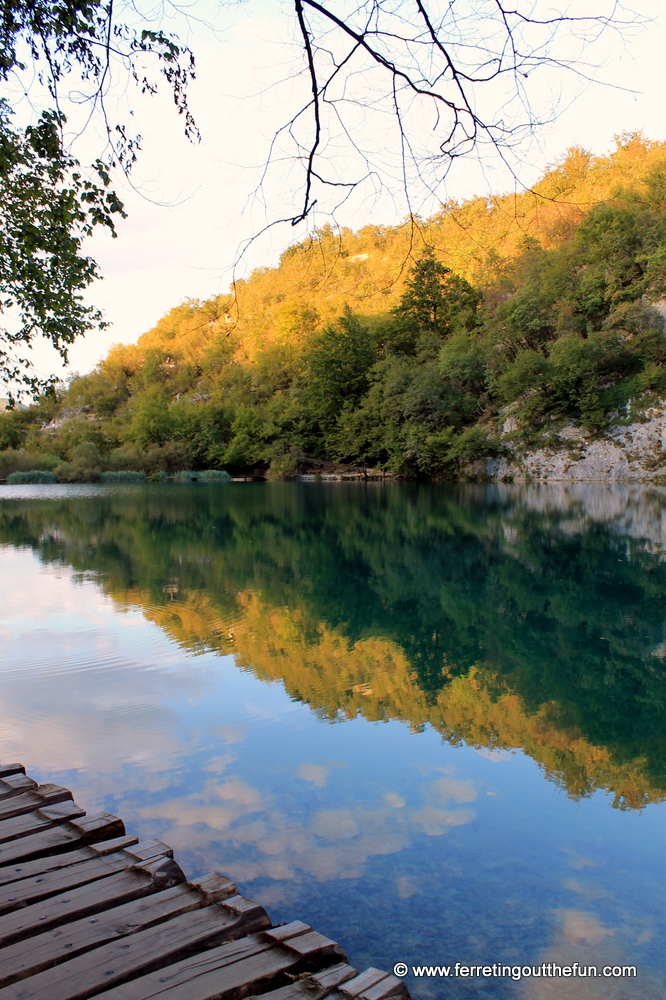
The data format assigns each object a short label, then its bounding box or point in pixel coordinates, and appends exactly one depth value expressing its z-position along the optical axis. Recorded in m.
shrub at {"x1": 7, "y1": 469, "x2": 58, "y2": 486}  50.75
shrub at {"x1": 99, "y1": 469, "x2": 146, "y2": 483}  51.78
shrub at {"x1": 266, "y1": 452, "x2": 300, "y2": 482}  47.62
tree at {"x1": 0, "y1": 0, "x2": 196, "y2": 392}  3.66
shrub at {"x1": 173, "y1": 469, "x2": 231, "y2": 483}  50.69
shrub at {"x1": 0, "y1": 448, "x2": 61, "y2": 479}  54.16
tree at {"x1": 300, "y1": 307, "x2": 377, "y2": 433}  46.09
